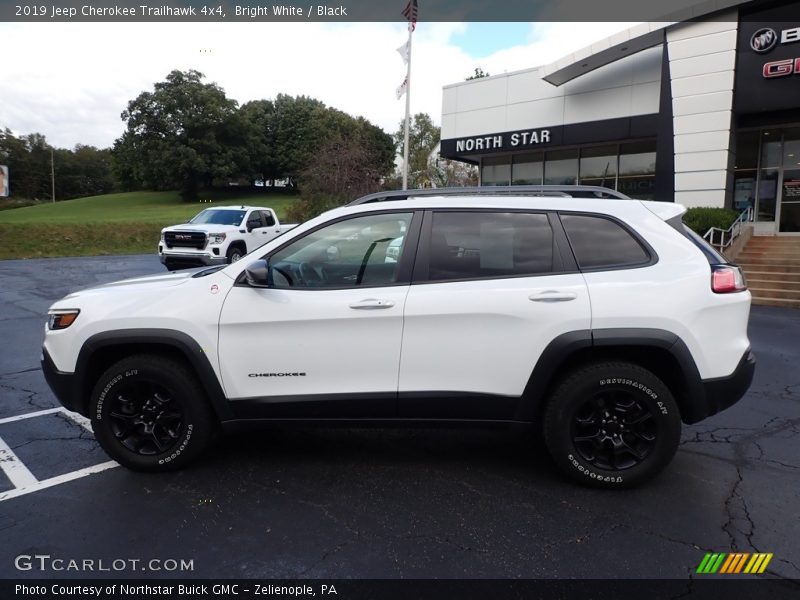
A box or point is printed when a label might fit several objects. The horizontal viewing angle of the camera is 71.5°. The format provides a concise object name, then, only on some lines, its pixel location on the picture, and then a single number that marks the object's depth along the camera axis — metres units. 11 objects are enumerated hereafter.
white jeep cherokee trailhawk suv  3.32
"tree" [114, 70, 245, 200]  60.03
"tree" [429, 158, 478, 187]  41.12
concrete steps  12.20
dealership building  14.88
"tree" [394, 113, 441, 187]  53.16
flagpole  19.70
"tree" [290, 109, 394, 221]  32.81
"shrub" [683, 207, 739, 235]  14.49
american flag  19.00
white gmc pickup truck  14.06
